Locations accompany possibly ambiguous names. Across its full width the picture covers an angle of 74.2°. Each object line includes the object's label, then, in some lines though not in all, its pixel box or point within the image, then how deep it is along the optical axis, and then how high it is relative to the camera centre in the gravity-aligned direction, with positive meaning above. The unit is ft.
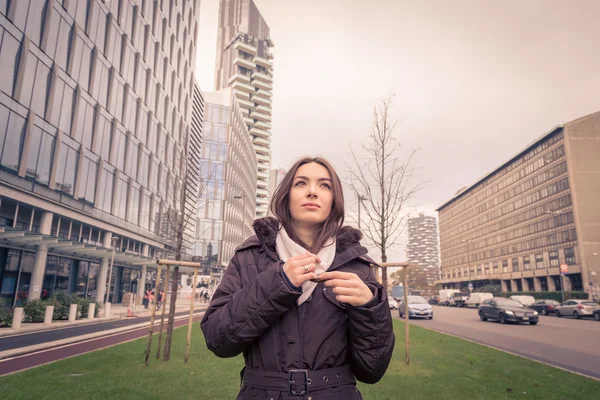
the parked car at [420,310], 87.20 -5.25
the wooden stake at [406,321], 28.34 -2.52
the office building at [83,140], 72.02 +32.29
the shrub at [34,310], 65.72 -5.29
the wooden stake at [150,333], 27.58 -3.62
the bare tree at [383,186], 36.99 +9.38
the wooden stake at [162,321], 29.24 -3.01
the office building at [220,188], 223.10 +54.36
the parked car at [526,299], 123.30 -3.57
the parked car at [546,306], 108.78 -5.07
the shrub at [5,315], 57.98 -5.48
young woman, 5.50 -0.50
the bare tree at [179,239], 30.37 +3.55
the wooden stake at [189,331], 29.23 -3.66
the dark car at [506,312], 71.26 -4.49
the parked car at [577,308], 90.32 -4.56
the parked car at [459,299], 171.70 -5.39
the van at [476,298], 143.84 -4.33
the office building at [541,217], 196.54 +42.15
